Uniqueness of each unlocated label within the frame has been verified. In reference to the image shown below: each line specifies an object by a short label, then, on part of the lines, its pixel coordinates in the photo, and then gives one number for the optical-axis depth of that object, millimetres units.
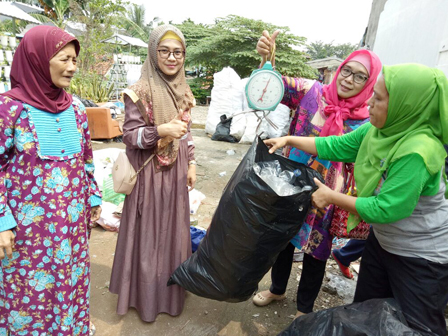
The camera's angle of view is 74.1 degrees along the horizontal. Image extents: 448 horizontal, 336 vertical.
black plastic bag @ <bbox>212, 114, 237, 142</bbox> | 7316
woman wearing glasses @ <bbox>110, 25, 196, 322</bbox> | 1771
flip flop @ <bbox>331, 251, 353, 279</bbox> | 2678
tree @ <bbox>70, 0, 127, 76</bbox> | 8086
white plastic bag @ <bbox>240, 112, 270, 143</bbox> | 7203
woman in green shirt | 1115
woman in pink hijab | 1712
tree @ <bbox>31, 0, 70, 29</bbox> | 14993
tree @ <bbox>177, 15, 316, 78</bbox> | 13719
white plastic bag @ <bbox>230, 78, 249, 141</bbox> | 7293
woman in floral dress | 1288
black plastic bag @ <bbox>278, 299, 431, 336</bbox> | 1124
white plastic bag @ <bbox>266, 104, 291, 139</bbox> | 7060
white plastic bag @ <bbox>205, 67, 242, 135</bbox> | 7629
